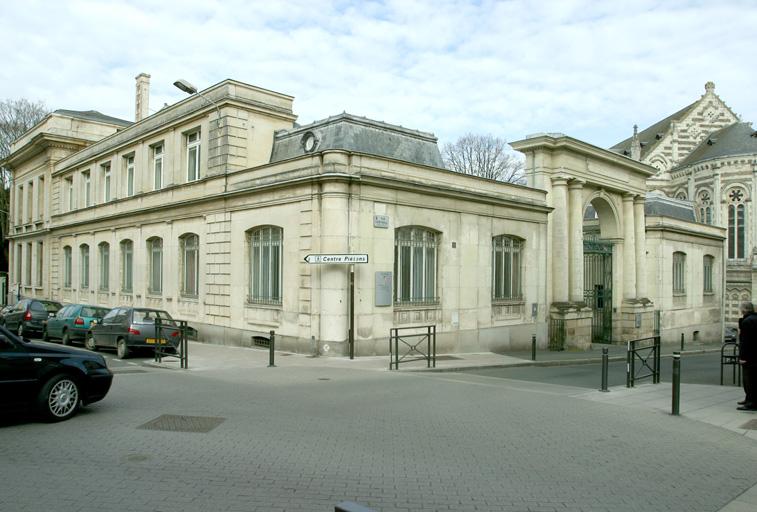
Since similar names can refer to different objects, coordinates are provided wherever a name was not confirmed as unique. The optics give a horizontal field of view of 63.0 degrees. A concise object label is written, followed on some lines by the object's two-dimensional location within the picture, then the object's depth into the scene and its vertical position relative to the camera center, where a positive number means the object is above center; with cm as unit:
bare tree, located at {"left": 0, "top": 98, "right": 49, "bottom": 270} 5012 +1257
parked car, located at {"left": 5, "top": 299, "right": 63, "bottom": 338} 2430 -168
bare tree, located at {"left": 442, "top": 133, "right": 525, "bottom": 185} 5303 +979
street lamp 2012 +613
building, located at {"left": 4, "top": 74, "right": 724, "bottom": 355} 1775 +136
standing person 998 -132
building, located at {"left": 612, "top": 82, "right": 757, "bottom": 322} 4928 +808
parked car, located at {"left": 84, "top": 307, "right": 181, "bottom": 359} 1758 -170
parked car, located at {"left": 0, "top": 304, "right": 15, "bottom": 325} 2548 -170
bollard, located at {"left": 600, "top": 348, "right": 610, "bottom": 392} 1221 -196
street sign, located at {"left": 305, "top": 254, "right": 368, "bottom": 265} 1653 +39
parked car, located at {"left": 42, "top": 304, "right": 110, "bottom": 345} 2073 -166
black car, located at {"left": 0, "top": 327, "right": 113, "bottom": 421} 785 -140
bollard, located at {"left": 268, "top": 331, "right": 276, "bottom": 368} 1532 -192
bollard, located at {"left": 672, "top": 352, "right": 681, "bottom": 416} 990 -180
